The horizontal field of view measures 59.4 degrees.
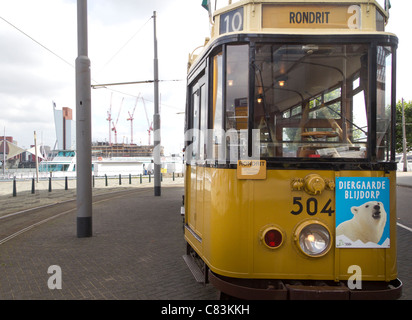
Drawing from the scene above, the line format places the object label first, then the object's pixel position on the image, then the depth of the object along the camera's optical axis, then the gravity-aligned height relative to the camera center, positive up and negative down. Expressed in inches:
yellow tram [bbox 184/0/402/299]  124.2 +0.4
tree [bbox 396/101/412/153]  1716.8 +126.5
